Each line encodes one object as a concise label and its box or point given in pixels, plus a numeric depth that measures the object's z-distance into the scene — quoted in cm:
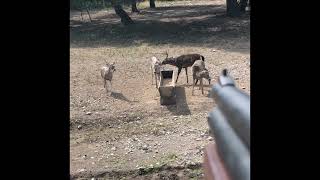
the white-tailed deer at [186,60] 1132
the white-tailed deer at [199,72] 999
